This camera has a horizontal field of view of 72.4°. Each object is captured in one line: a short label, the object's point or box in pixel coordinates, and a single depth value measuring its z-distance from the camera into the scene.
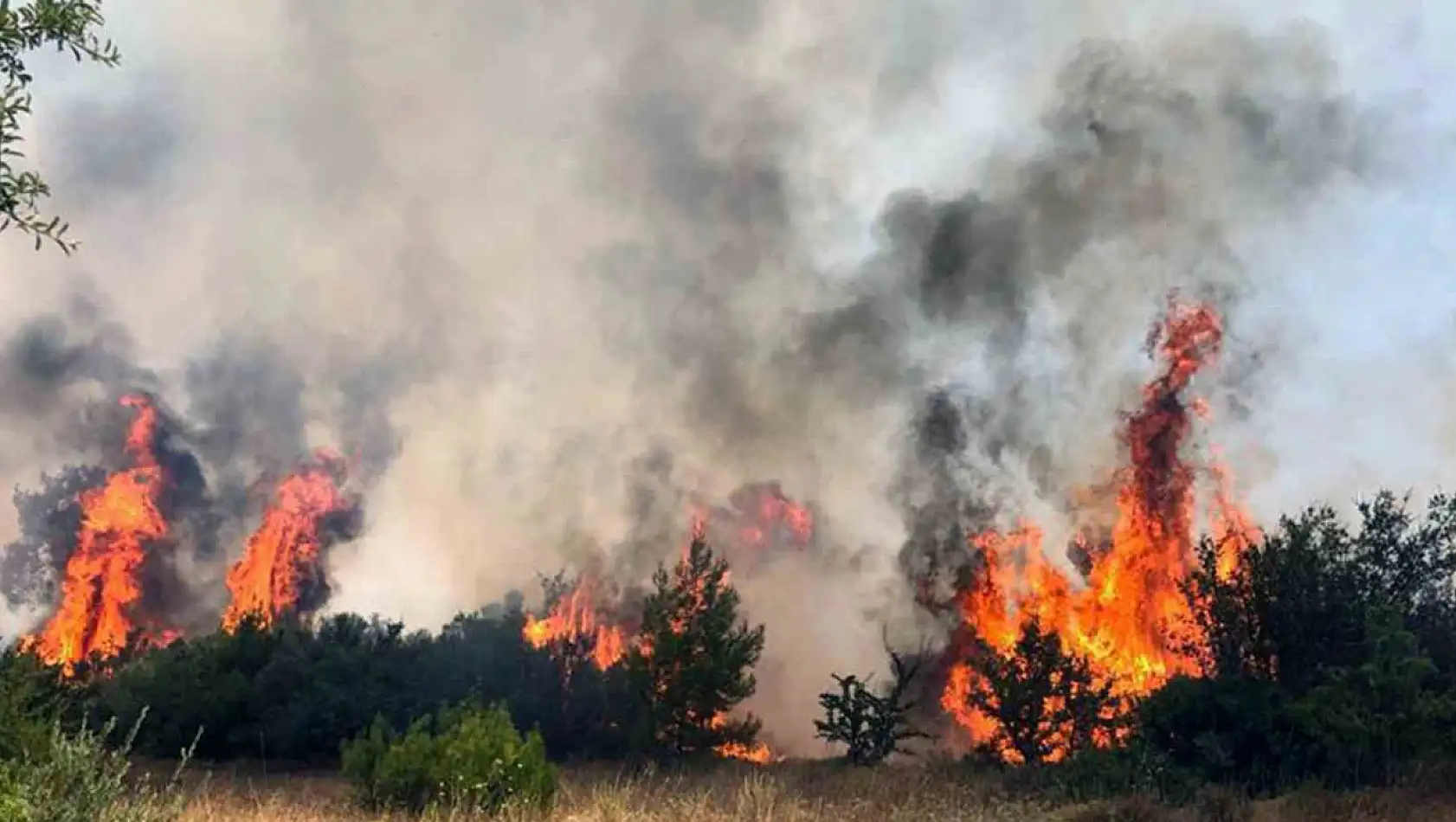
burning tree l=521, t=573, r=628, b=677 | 33.59
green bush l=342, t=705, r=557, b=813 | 12.54
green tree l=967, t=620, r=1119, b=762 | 21.44
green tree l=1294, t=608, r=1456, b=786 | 14.07
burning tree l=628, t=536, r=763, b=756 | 26.36
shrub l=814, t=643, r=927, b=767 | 24.52
